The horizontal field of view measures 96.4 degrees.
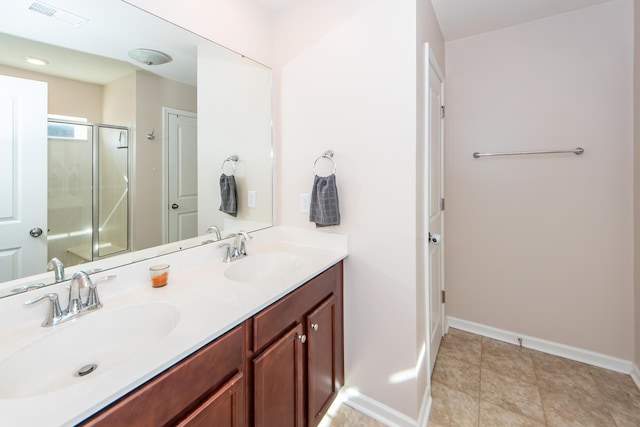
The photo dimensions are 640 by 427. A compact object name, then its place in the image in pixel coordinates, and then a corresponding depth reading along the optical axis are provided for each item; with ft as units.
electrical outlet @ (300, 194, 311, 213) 5.71
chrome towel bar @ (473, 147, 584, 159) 6.12
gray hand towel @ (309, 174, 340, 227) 5.04
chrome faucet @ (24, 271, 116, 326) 2.87
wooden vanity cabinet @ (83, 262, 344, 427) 2.26
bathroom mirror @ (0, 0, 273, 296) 3.16
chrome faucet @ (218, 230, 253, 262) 4.91
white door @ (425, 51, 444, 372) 5.47
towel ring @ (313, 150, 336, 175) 5.26
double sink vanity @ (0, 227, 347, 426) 2.07
